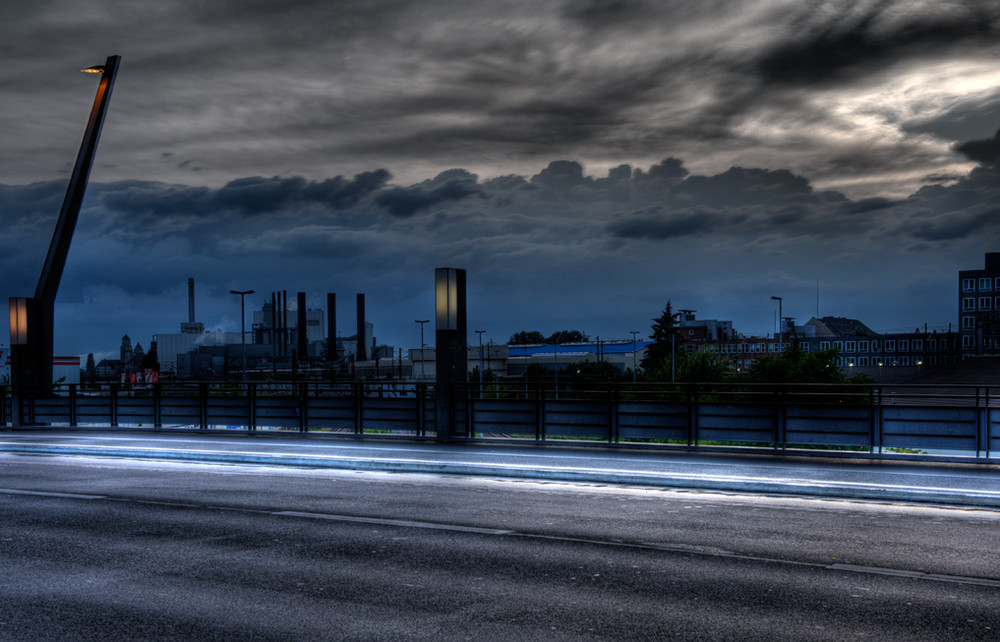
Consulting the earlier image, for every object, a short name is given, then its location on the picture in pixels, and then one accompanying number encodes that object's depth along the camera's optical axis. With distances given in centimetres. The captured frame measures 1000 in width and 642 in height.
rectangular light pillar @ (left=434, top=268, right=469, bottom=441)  2119
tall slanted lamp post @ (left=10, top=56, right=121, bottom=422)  2962
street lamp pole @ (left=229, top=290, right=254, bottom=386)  8468
